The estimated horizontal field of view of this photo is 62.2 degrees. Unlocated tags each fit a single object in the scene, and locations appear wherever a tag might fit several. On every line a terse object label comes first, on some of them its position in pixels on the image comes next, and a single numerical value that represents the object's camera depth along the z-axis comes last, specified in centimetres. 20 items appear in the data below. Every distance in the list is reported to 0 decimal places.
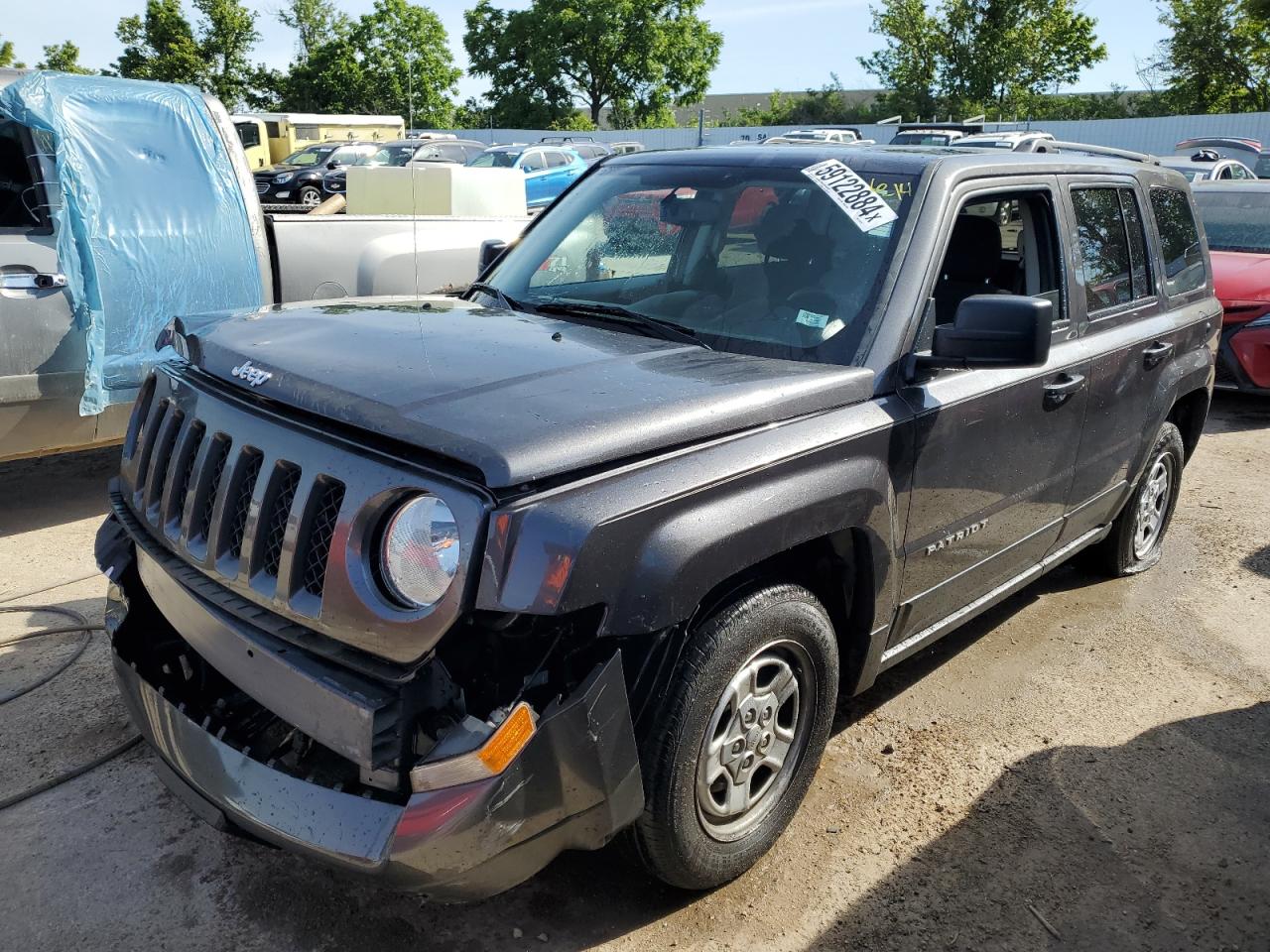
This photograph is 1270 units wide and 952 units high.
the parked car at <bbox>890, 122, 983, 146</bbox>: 2245
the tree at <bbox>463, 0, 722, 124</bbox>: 5047
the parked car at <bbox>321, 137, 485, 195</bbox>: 2291
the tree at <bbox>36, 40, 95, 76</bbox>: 5028
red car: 817
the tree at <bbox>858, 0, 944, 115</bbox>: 4500
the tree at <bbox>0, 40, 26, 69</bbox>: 4453
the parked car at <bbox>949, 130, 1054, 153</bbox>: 1606
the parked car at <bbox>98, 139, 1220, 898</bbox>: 211
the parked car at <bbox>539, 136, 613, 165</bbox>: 2521
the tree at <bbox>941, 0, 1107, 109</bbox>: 4278
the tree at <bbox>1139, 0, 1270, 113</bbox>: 4022
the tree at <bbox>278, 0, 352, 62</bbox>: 2460
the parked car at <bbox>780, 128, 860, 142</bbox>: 2712
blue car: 2091
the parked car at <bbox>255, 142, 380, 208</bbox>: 2344
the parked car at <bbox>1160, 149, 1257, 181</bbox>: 1418
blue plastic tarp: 500
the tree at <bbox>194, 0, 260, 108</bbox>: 4909
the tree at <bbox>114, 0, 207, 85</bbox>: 4834
